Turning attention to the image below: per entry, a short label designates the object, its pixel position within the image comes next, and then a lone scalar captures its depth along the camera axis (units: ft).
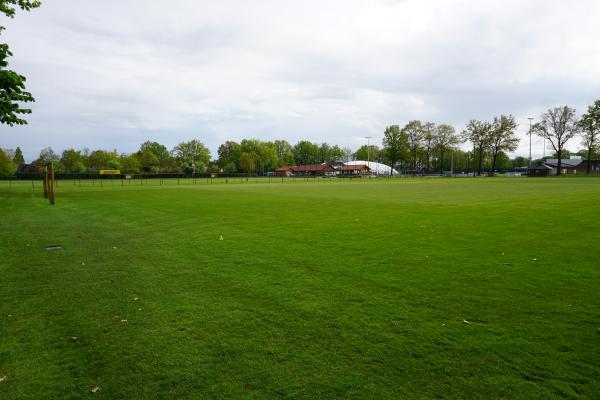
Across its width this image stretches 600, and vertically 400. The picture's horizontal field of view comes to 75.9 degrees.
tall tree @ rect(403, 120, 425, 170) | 372.99
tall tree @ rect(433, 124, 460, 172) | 368.27
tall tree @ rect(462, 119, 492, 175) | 336.08
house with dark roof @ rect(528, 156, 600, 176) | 383.86
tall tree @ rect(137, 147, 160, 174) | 453.58
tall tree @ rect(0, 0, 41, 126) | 76.84
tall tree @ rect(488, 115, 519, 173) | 328.29
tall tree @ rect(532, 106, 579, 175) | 294.87
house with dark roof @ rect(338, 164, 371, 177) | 442.01
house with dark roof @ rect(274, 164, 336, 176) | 469.73
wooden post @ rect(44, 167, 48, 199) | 95.33
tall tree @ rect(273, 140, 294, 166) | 566.77
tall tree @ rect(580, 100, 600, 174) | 276.41
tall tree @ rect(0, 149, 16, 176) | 296.30
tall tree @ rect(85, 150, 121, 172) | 437.17
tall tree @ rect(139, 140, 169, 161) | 562.75
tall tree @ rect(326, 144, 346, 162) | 589.32
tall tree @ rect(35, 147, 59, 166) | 440.12
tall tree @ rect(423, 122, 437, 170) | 372.58
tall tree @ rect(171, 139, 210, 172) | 485.15
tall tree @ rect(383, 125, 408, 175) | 378.53
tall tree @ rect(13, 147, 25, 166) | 483.35
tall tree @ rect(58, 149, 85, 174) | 407.09
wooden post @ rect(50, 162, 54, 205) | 81.35
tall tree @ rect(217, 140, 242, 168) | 505.17
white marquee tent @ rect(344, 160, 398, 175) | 492.82
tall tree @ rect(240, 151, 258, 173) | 469.61
